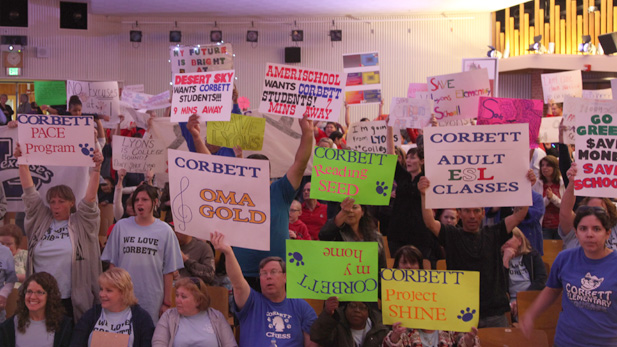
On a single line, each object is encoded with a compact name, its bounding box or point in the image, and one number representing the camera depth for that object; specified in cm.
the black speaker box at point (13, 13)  1703
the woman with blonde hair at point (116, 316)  470
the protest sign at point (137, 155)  792
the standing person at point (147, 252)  515
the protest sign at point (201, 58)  706
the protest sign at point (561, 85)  1105
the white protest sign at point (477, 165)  470
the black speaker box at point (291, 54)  1823
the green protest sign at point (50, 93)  1032
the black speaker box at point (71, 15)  1752
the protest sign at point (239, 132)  622
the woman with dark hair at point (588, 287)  395
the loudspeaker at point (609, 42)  1485
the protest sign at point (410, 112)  905
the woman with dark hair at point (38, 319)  470
